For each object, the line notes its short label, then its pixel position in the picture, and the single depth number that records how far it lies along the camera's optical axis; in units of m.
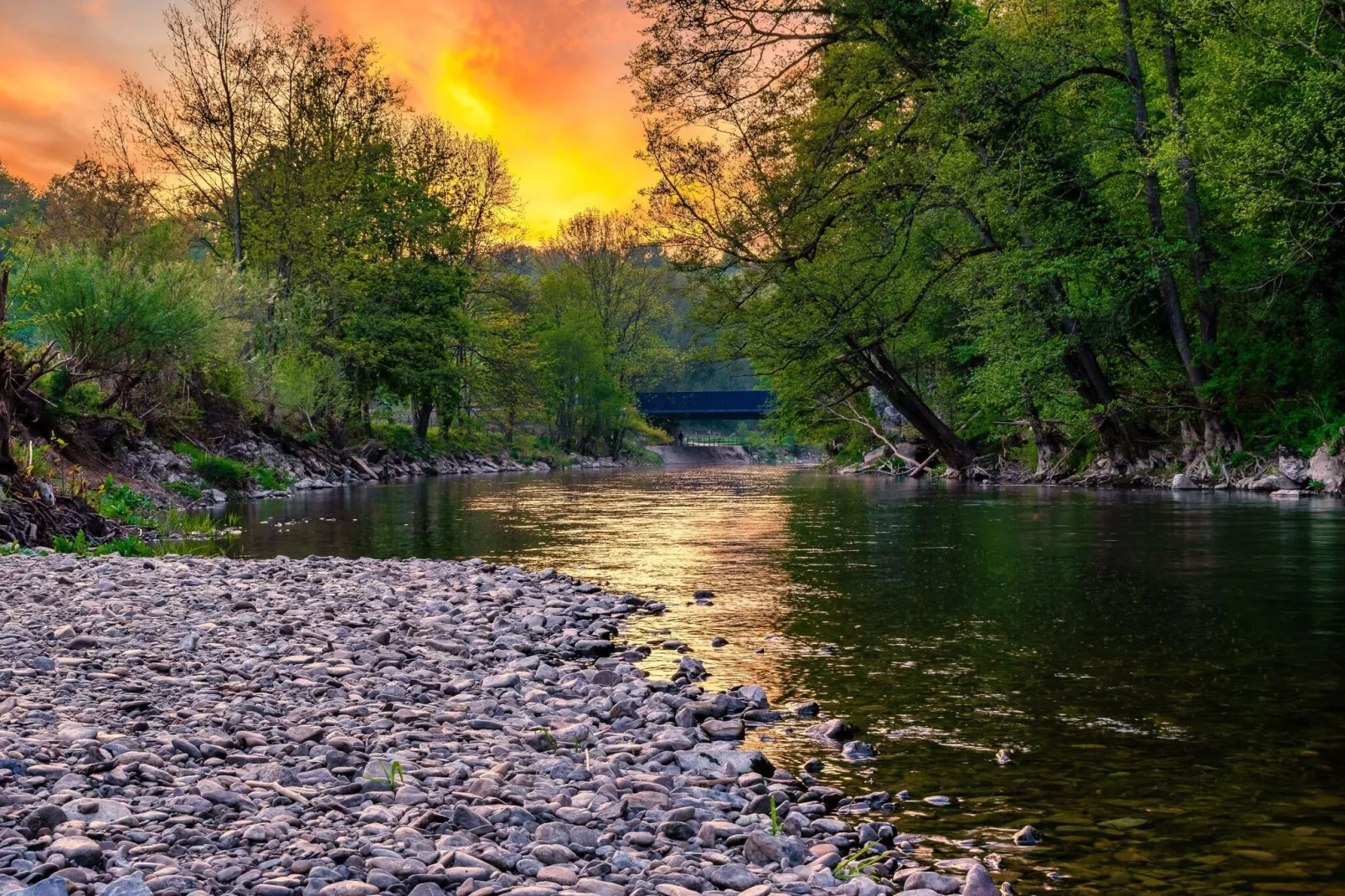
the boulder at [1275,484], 26.52
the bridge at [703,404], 98.38
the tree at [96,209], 51.19
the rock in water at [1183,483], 29.33
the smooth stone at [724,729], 6.48
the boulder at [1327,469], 25.47
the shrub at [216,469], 28.75
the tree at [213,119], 42.56
